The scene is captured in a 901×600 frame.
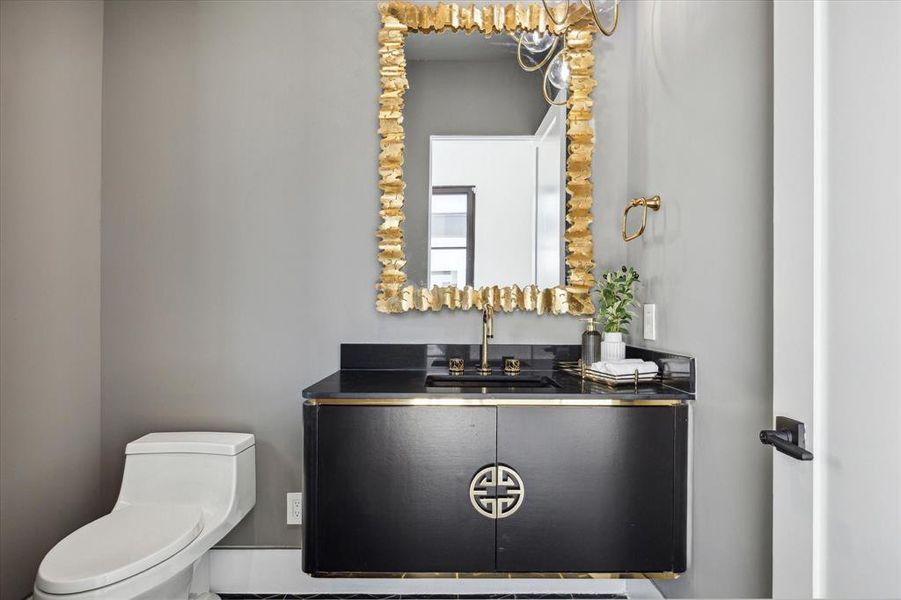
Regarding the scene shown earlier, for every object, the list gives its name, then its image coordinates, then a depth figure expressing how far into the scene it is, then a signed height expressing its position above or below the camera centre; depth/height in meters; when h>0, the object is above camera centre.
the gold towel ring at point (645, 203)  1.63 +0.30
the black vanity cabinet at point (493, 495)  1.42 -0.54
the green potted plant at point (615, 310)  1.72 -0.04
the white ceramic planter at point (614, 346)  1.71 -0.16
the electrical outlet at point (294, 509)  1.94 -0.80
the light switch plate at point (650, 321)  1.69 -0.08
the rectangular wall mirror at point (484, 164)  1.97 +0.51
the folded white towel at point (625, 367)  1.53 -0.21
